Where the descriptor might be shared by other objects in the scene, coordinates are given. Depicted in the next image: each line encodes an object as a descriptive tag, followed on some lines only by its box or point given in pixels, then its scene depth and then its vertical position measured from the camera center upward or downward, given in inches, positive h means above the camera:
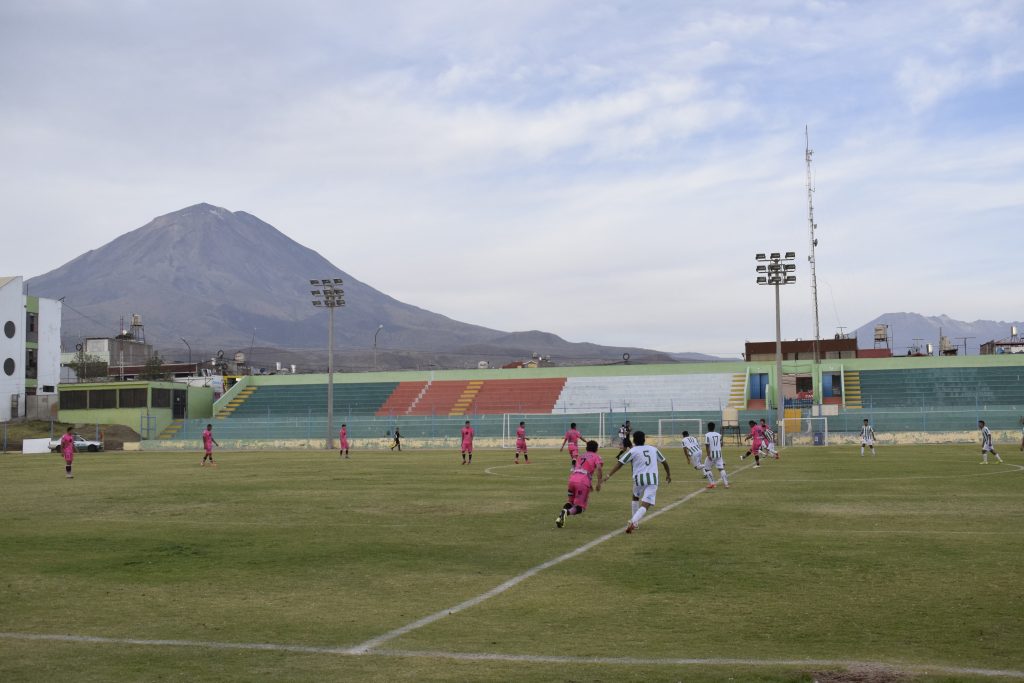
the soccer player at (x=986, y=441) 1665.8 -54.1
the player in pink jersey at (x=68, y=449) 1569.9 -44.4
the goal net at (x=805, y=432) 2655.0 -56.2
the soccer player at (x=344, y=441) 2352.4 -56.5
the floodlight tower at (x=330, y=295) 3128.2 +381.7
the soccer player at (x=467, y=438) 1869.2 -42.2
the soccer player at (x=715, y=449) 1192.2 -43.4
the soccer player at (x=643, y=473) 809.5 -48.2
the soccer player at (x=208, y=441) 1963.6 -44.3
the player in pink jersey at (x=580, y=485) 841.2 -59.0
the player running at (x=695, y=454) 1175.6 -52.9
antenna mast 4067.4 +808.4
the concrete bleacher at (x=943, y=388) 3208.7 +67.7
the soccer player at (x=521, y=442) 1895.9 -51.9
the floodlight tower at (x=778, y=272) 2524.6 +360.2
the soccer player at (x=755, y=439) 1603.1 -43.8
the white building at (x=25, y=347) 3917.3 +292.5
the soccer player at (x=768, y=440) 1696.6 -51.0
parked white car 3080.7 -76.2
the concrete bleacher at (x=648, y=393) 3425.2 +66.8
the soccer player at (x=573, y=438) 1480.1 -35.6
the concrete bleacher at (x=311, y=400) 3745.1 +63.6
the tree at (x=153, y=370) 5797.2 +290.8
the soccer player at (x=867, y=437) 2028.3 -54.6
